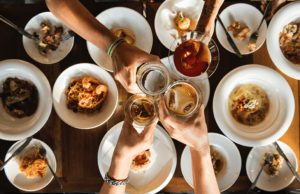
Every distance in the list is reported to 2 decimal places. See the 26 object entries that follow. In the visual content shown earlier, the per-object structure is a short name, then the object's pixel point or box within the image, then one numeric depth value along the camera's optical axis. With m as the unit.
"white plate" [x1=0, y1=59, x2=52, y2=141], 1.11
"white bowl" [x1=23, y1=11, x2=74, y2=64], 1.27
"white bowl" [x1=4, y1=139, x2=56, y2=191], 1.28
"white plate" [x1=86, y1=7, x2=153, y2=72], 1.22
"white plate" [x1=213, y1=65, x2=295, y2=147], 1.14
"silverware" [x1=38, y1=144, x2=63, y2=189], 1.29
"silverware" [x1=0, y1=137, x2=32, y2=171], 1.25
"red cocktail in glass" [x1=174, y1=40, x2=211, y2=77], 1.02
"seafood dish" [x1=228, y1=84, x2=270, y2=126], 1.25
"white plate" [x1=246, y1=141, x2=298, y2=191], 1.29
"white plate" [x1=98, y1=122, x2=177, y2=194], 1.24
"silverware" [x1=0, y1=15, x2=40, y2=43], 1.22
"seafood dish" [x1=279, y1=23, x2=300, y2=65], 1.25
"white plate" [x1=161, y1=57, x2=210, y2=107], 1.17
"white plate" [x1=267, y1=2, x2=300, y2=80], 1.19
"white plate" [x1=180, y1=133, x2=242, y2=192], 1.25
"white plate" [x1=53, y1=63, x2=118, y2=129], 1.17
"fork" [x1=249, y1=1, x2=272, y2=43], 1.25
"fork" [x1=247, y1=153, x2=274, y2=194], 1.27
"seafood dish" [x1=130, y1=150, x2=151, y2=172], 1.23
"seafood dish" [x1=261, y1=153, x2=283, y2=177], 1.29
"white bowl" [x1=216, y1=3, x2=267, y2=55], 1.27
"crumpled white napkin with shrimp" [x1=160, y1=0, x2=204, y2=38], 1.26
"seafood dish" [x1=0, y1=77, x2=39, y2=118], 1.21
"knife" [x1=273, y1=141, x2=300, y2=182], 1.27
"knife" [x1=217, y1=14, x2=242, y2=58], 1.25
